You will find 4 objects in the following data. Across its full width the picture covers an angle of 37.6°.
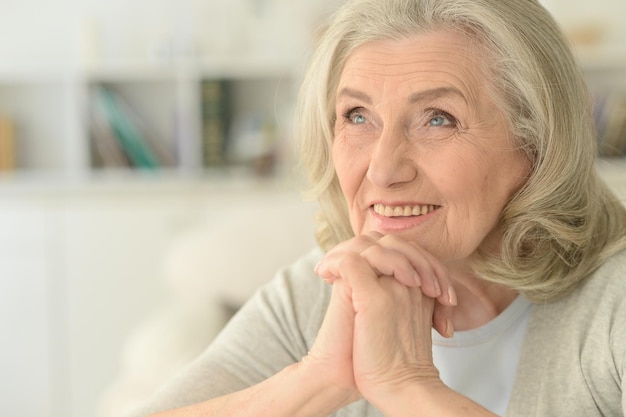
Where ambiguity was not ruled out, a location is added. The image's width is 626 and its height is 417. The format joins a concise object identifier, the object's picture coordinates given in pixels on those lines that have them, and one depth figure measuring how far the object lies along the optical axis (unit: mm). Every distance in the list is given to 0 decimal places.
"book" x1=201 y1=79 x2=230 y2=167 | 4020
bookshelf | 3996
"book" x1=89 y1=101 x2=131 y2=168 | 4035
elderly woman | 1180
